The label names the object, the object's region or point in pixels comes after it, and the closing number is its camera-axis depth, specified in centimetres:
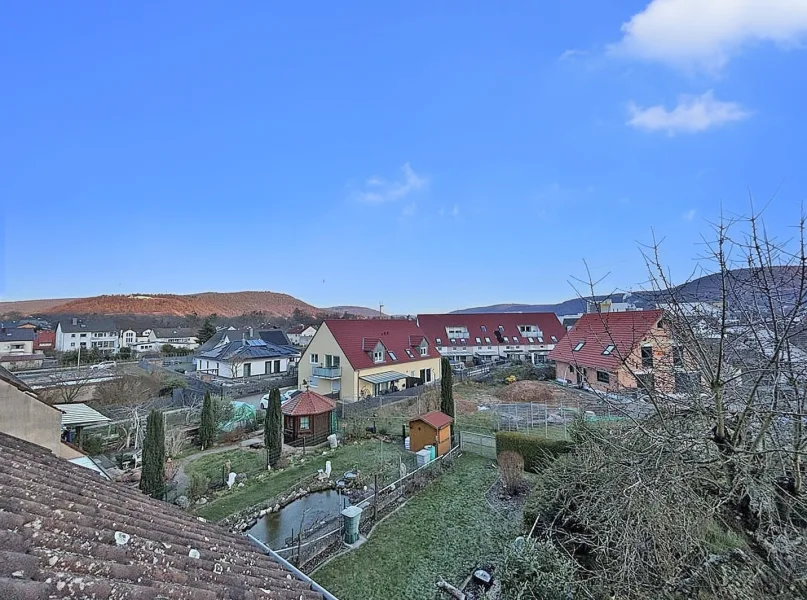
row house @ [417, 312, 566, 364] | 4091
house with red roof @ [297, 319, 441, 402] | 2511
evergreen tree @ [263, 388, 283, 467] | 1459
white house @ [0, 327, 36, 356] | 5091
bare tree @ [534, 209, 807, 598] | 396
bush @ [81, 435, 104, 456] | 1525
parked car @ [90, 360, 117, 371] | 3494
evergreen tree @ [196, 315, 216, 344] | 6060
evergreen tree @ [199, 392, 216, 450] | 1662
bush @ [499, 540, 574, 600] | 545
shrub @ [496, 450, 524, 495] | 1193
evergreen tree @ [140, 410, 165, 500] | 1062
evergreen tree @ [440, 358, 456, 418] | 1789
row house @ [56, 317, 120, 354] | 5916
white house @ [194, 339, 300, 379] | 3356
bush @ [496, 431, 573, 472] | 1262
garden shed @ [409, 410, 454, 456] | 1481
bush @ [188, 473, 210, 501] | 1136
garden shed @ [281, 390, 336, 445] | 1702
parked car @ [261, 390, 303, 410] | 2277
